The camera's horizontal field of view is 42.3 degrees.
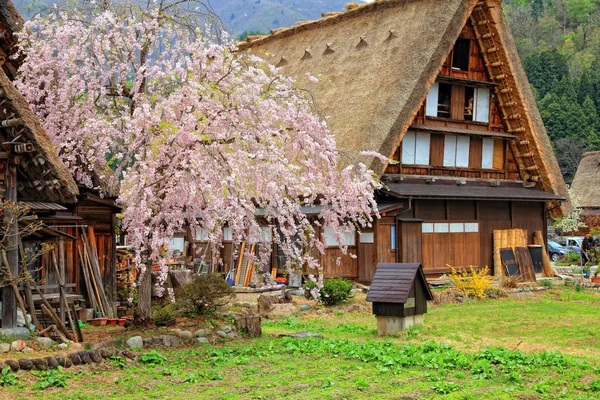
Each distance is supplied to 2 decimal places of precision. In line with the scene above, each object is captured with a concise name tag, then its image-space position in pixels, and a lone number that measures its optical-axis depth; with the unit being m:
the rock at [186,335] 15.32
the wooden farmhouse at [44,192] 14.28
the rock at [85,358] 12.41
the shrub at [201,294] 17.61
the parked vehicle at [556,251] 46.58
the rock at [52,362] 11.94
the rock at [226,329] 16.33
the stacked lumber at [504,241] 29.35
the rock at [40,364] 11.78
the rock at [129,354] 13.04
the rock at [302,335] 16.02
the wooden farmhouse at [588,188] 56.86
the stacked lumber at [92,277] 18.92
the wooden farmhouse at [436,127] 26.31
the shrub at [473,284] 24.80
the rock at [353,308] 22.03
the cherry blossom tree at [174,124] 14.16
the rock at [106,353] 12.77
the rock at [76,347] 13.44
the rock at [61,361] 12.08
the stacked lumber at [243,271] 26.28
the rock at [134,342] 14.09
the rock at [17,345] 12.70
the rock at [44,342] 13.20
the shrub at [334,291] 22.02
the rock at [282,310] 20.62
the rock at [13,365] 11.47
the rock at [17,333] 13.64
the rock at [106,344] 13.82
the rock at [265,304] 20.69
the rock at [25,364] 11.62
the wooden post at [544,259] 31.05
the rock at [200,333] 15.74
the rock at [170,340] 14.70
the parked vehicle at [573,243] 46.19
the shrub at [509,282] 26.67
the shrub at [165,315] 16.72
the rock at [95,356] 12.48
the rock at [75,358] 12.32
